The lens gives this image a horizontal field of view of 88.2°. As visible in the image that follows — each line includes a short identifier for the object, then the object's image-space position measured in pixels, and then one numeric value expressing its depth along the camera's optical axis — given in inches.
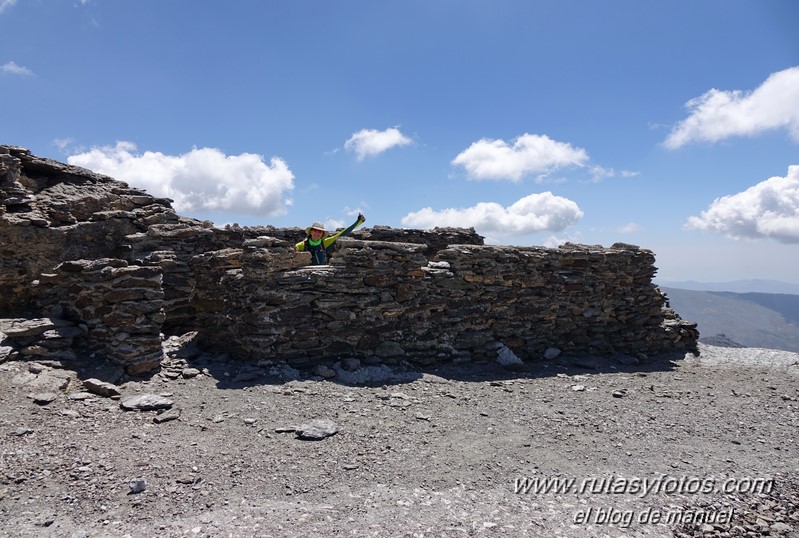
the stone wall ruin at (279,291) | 313.4
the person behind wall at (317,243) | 421.7
